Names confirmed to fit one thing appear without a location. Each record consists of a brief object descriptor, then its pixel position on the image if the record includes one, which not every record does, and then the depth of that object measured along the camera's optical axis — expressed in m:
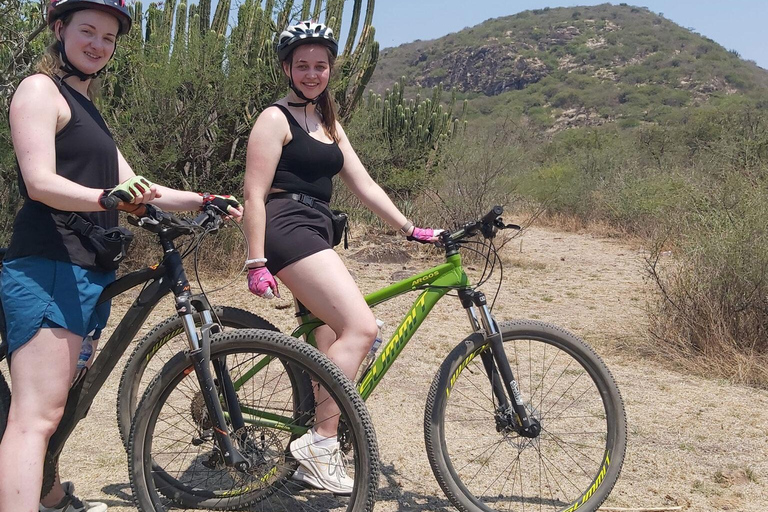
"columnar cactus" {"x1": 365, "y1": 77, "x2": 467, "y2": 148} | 16.38
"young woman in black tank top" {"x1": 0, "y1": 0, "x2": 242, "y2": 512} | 2.25
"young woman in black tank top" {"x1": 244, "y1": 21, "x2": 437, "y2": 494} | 2.84
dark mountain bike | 2.46
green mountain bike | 2.88
